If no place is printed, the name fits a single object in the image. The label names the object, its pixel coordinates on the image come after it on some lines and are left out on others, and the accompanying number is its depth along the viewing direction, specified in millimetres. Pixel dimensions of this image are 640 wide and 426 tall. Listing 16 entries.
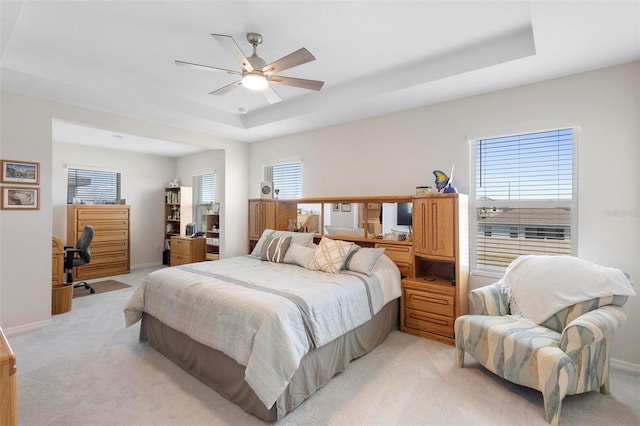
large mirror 3725
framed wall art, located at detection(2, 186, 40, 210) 3203
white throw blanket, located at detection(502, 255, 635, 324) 2311
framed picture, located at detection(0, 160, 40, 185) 3193
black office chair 4723
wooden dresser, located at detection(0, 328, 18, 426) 1119
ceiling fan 2113
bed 1960
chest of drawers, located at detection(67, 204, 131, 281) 5672
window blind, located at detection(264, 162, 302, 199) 5074
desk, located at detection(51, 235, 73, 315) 3861
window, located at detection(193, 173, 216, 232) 6723
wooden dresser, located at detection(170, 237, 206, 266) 5973
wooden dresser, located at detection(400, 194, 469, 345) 3084
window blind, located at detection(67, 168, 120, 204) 5973
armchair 1944
